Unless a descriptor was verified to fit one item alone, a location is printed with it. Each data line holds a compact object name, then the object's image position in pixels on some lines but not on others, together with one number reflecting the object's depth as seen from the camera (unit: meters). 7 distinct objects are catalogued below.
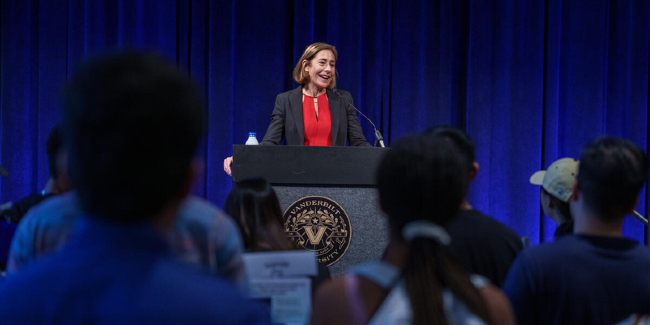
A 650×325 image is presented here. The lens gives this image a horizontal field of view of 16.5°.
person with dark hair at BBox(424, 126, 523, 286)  6.26
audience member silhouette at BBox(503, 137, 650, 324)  5.95
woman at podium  12.26
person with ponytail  5.56
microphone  9.80
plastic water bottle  9.96
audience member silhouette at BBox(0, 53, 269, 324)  4.11
